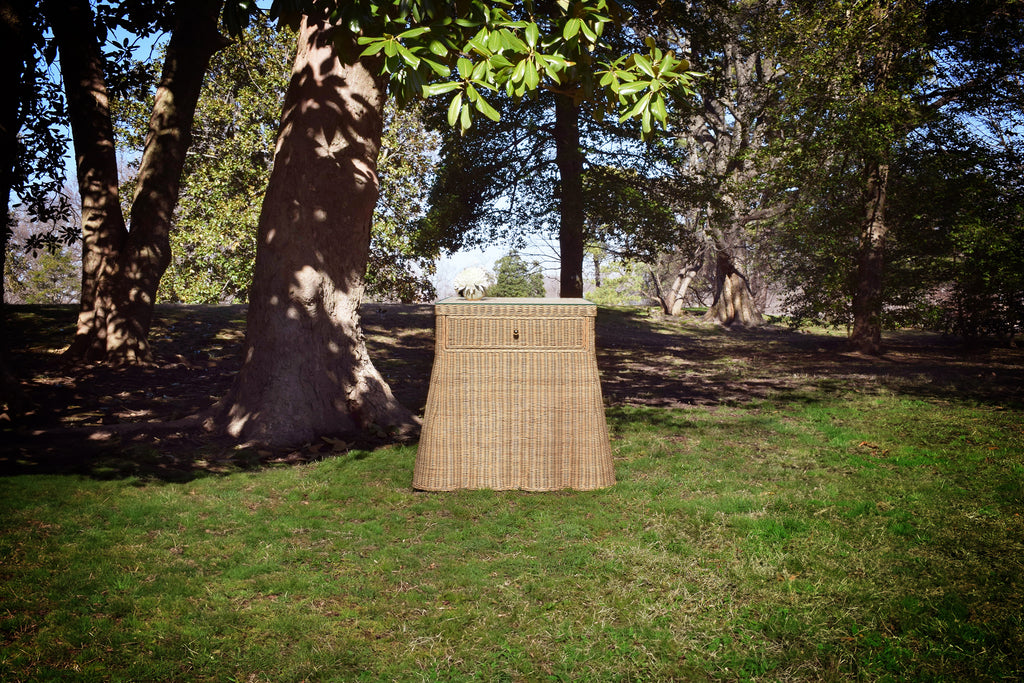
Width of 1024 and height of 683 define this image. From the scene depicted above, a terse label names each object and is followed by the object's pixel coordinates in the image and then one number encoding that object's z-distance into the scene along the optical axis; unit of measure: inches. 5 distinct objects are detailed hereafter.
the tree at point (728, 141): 606.5
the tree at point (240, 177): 783.1
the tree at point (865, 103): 526.6
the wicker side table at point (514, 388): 212.7
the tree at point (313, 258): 284.2
